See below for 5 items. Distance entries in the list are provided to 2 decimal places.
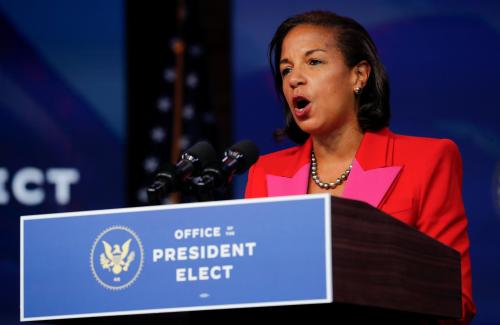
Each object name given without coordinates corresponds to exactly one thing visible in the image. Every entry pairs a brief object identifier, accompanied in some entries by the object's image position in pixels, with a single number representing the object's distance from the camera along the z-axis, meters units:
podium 3.94
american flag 9.62
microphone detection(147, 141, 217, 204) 4.51
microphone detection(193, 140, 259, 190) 4.58
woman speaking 5.11
